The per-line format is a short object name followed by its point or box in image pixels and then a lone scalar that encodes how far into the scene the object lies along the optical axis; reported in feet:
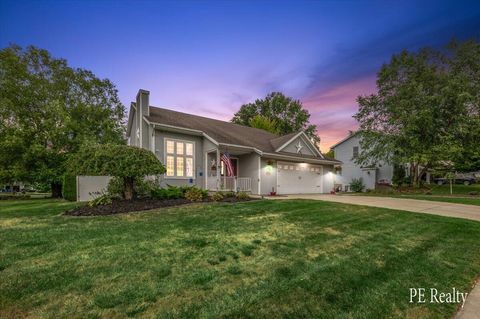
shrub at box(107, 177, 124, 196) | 29.55
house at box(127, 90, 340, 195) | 39.40
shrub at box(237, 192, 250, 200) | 32.99
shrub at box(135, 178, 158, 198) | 31.39
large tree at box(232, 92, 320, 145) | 127.95
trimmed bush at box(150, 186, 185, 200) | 30.73
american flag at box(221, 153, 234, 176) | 38.55
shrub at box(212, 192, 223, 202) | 30.66
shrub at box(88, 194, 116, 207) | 25.86
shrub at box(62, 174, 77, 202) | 40.32
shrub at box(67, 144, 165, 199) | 25.84
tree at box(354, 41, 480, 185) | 58.08
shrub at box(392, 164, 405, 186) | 71.34
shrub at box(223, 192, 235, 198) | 33.94
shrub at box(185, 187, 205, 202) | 29.84
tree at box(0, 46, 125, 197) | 49.90
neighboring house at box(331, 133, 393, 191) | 76.69
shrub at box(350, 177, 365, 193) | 74.43
